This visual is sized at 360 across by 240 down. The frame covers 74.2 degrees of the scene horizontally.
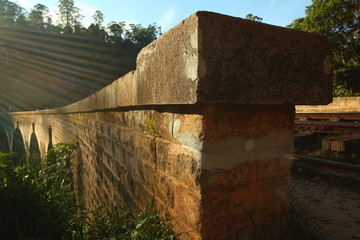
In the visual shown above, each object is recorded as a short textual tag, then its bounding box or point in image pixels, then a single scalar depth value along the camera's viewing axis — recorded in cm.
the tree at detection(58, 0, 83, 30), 6172
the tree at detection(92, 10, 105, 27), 6400
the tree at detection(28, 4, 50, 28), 5778
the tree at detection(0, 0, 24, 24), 5531
